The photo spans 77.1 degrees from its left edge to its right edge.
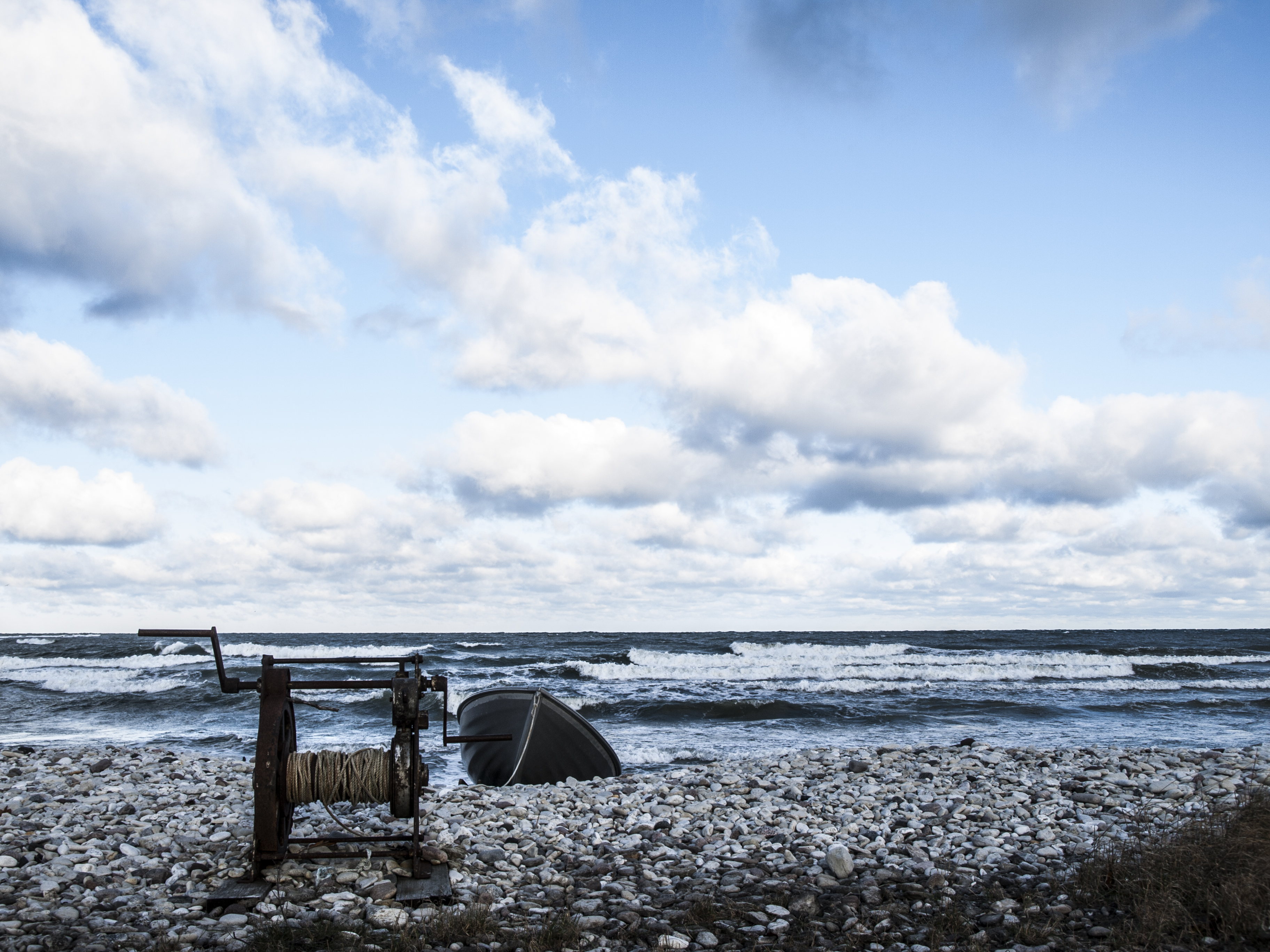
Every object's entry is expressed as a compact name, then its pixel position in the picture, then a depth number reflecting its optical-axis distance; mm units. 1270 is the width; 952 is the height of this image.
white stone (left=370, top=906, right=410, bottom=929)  6285
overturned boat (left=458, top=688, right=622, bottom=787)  12344
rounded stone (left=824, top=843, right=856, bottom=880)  7426
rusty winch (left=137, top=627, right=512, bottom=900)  7082
